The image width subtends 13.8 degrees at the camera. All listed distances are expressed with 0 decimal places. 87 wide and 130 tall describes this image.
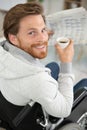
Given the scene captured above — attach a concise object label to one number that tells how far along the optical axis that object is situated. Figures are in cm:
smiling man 153
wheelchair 163
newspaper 279
